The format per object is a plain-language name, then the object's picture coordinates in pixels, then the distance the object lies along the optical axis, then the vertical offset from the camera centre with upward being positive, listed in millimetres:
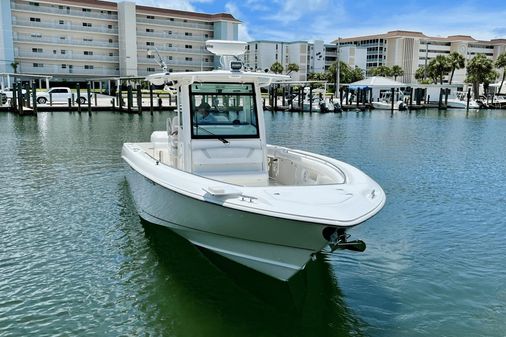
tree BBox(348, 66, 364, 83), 102188 +3525
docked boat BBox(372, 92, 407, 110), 60219 -1722
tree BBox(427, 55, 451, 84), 80625 +4133
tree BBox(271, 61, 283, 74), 102050 +4956
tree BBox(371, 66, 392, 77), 110875 +4732
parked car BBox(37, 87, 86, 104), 50250 -427
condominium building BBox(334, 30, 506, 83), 132625 +12617
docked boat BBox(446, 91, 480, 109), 65125 -1660
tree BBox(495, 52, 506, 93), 77562 +4955
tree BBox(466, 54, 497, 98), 75562 +3298
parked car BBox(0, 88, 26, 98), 51534 -125
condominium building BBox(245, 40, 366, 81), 120312 +9379
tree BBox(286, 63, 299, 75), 106500 +5695
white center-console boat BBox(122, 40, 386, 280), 5773 -1362
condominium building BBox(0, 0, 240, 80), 73562 +9047
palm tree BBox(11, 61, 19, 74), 70500 +3642
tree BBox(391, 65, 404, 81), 111750 +4815
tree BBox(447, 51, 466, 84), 80288 +5159
